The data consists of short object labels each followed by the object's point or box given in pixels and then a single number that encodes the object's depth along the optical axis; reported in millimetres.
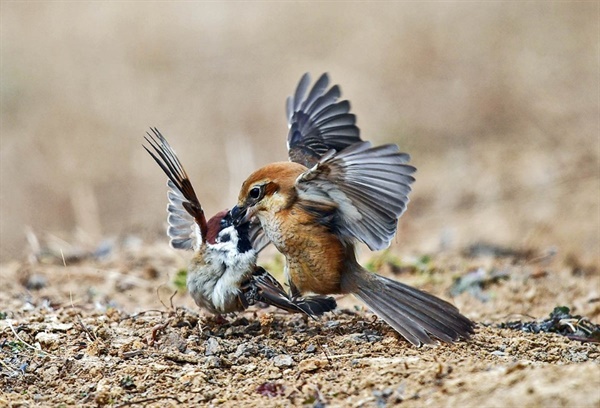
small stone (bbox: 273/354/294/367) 8962
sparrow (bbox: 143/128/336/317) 10148
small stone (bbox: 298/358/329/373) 8664
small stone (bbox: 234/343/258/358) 9411
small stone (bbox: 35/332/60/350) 9711
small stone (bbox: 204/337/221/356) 9500
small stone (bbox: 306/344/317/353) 9398
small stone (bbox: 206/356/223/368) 9073
